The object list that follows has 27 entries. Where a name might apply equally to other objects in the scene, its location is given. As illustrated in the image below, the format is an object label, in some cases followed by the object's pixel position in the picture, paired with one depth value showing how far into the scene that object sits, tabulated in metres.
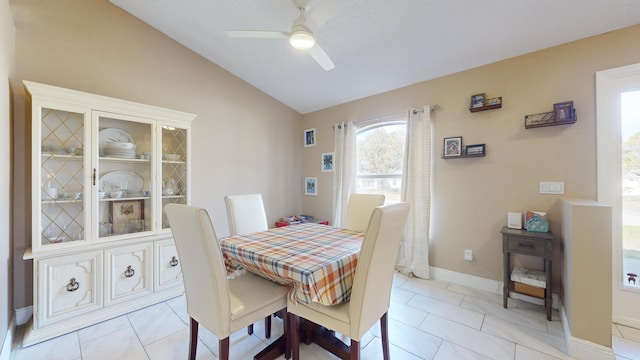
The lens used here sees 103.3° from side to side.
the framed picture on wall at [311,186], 4.29
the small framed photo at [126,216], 2.39
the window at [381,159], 3.48
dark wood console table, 2.17
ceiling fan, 1.66
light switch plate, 2.33
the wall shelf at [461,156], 2.72
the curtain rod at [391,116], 3.01
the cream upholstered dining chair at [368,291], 1.32
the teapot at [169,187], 2.66
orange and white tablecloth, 1.37
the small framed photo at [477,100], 2.67
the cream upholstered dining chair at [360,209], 2.46
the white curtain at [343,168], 3.76
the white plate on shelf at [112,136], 2.34
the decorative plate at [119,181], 2.41
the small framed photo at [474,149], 2.69
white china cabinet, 1.96
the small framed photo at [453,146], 2.85
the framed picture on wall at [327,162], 4.06
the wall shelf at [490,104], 2.58
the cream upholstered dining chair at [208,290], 1.34
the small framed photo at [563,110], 2.22
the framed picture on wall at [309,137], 4.30
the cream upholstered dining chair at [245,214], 2.40
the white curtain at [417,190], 3.05
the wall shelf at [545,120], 2.22
